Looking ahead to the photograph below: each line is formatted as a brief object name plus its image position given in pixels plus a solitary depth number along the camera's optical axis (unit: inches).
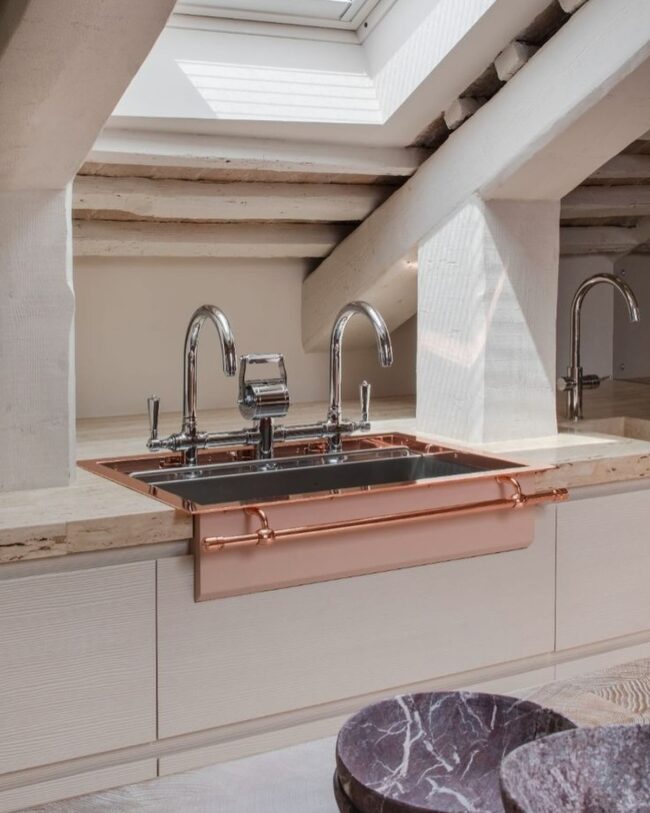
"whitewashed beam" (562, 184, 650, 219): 131.3
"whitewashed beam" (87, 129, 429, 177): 98.8
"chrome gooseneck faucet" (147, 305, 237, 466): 94.0
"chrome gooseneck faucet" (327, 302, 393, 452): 94.8
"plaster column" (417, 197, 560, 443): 103.6
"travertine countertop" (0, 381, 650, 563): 73.0
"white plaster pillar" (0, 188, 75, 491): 81.0
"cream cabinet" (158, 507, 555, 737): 78.7
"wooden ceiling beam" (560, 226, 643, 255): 146.2
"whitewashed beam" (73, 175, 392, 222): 106.6
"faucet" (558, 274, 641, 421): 122.4
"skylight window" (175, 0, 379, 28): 99.7
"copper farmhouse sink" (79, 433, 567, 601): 79.0
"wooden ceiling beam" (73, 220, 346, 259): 115.9
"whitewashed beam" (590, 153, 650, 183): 125.6
